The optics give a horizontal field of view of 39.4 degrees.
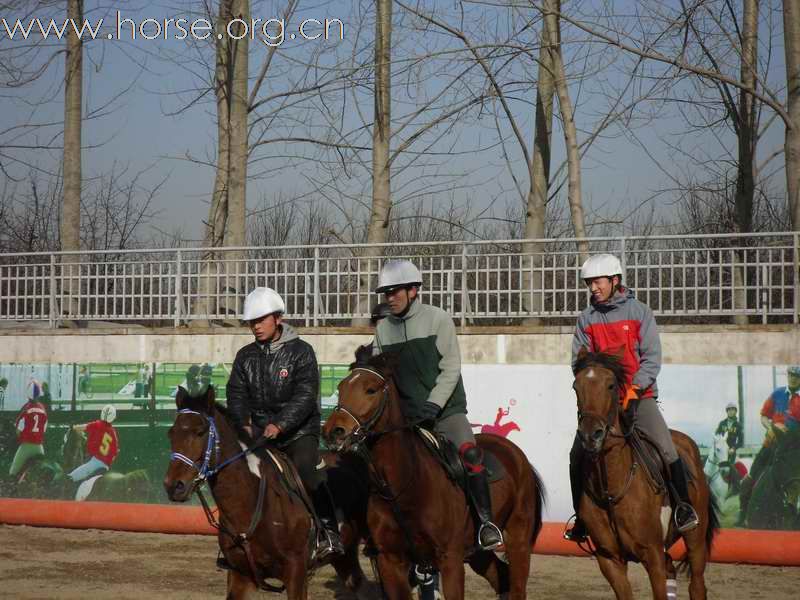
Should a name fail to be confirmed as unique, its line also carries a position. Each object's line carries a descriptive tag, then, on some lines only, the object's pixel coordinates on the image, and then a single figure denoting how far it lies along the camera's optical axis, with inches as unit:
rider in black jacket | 340.5
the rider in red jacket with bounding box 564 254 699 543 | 344.8
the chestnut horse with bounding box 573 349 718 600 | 313.9
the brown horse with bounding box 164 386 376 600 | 301.7
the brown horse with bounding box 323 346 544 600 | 292.4
